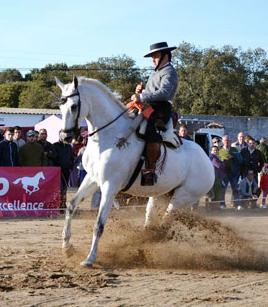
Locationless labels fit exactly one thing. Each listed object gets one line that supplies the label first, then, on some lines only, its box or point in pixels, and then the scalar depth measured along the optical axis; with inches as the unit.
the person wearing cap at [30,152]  609.6
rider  356.5
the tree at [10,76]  4023.1
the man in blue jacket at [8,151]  596.7
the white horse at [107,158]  338.3
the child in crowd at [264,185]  719.5
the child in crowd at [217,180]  682.8
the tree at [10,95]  3329.2
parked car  1251.8
